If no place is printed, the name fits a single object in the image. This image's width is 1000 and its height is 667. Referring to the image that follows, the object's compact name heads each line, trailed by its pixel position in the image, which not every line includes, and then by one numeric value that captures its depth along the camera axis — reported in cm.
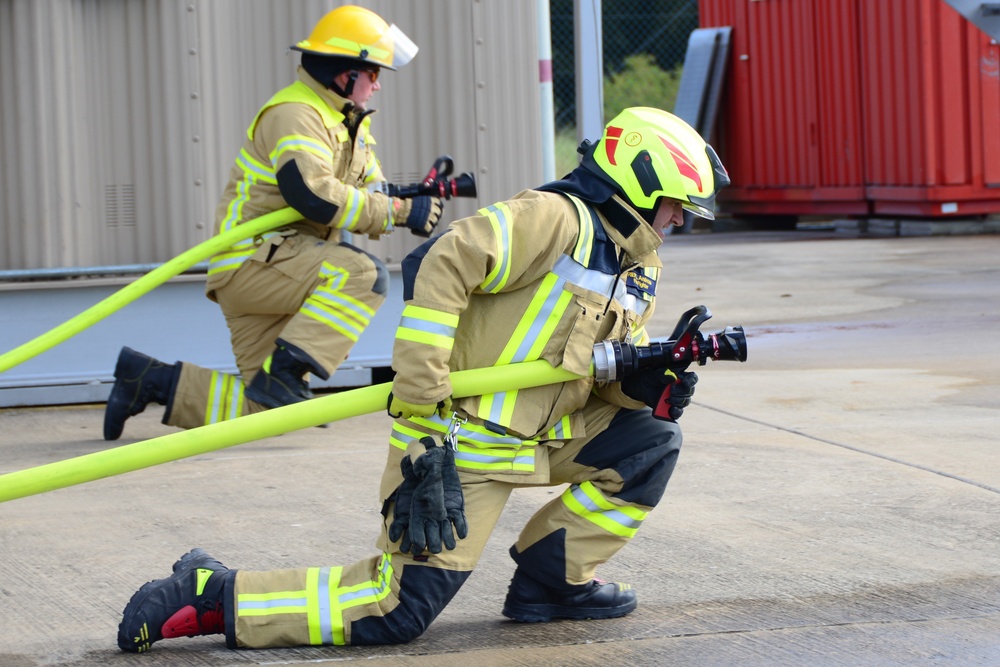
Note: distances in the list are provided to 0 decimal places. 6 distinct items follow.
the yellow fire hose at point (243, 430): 647
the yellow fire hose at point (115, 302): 1084
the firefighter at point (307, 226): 1131
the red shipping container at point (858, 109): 3055
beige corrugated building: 1393
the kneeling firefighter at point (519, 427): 645
